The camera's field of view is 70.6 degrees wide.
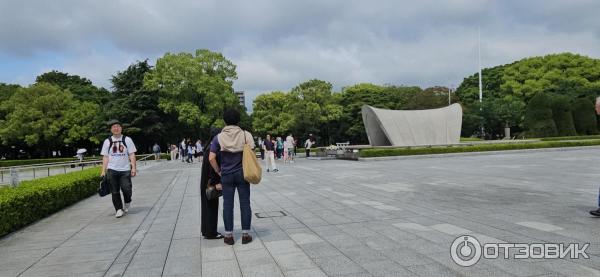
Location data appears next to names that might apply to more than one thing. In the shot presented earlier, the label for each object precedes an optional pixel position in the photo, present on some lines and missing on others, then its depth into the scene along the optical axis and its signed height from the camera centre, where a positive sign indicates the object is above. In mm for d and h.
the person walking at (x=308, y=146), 26361 -222
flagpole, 45469 +3149
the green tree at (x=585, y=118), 39750 +1409
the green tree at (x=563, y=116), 37969 +1583
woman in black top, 5168 -726
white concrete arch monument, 27366 +874
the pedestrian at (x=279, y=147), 25656 -219
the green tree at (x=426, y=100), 49156 +4513
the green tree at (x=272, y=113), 48719 +3669
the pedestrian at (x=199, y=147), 25628 -54
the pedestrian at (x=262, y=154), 27305 -663
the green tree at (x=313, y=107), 47594 +4018
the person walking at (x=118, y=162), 7137 -230
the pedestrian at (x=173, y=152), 32056 -392
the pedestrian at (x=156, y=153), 30703 -393
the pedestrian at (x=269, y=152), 15920 -311
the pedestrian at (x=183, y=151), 28984 -302
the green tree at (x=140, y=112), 39500 +3385
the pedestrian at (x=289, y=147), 21828 -205
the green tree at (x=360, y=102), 50188 +4712
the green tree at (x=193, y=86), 38062 +5538
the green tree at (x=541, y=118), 37469 +1534
